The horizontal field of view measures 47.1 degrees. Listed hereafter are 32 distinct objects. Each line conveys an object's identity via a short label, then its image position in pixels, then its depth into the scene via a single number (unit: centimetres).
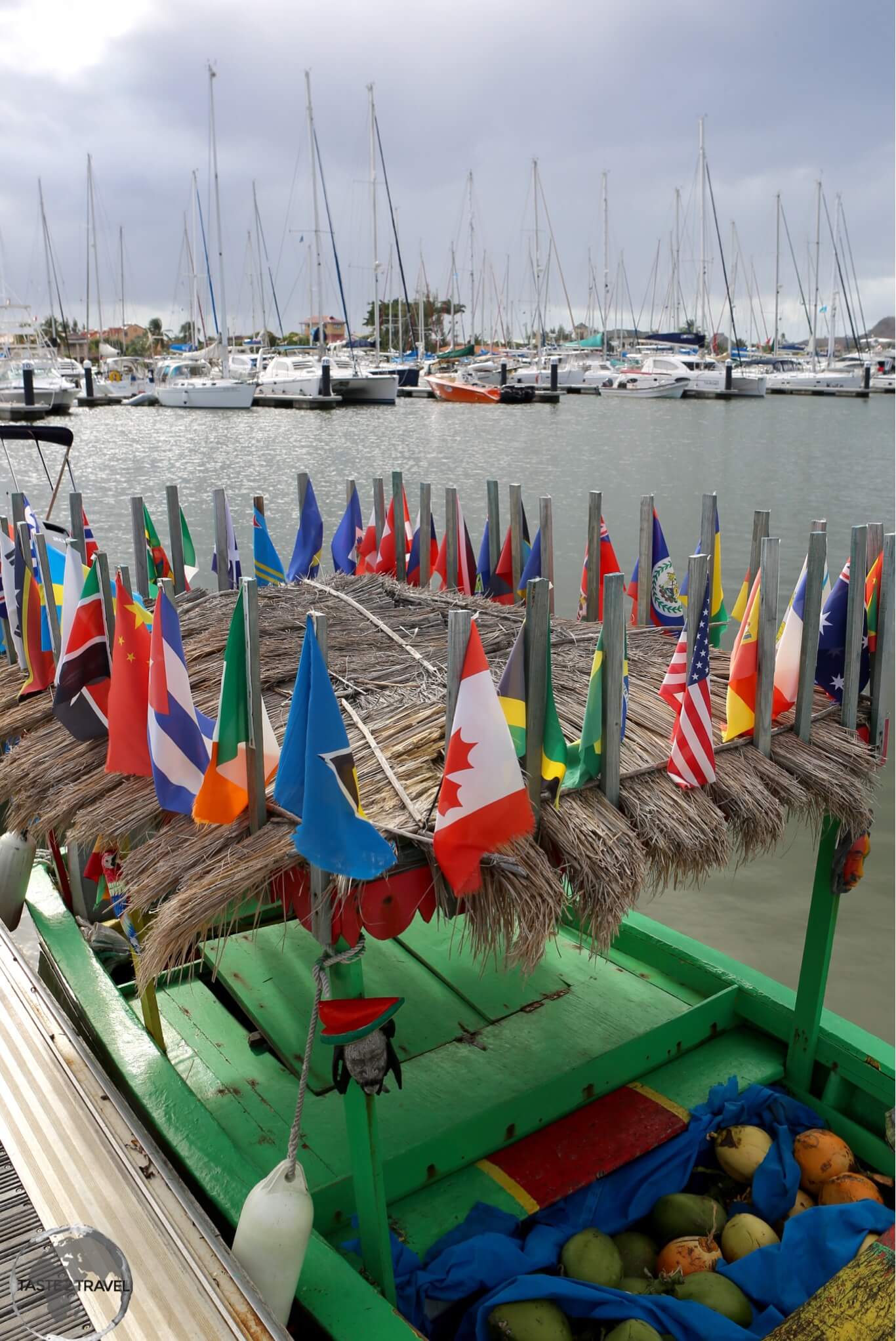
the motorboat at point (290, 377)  5069
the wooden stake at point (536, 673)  345
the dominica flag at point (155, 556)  679
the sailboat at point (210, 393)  4856
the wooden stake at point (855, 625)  468
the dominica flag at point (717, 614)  624
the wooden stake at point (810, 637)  451
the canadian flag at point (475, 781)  329
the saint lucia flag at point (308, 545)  761
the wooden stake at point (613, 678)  375
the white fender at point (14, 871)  602
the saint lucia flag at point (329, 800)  314
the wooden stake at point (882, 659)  484
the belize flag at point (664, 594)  631
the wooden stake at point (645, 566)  605
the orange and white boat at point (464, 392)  5791
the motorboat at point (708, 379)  6612
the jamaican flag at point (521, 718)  353
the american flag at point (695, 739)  411
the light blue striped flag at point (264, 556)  732
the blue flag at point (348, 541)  793
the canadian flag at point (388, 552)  752
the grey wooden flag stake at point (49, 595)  504
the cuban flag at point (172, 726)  378
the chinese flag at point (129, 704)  409
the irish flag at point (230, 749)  349
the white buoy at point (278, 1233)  362
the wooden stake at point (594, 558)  625
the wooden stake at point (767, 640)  443
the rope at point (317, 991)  350
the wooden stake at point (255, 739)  351
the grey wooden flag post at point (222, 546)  694
